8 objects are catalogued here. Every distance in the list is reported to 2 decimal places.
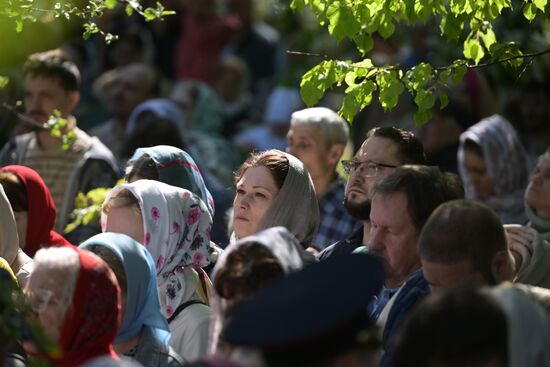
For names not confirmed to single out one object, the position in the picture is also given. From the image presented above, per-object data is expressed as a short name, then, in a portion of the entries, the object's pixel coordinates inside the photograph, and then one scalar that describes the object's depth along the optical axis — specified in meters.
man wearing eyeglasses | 14.19
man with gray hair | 17.45
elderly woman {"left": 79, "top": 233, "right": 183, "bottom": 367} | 11.06
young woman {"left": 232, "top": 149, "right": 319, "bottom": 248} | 13.57
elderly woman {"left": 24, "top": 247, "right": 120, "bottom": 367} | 9.97
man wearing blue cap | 7.39
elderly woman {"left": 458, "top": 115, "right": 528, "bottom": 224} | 19.05
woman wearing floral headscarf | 12.76
